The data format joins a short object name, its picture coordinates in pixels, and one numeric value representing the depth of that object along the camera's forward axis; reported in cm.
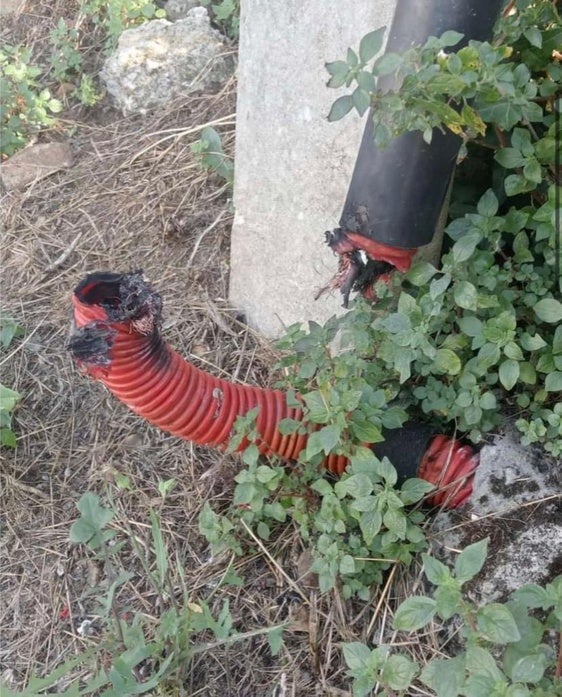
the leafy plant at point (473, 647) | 136
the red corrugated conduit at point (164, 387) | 199
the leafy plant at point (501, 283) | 177
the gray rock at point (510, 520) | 190
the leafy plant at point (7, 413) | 252
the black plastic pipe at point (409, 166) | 171
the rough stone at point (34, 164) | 342
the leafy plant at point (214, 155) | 295
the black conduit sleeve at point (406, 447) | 209
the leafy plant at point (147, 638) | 175
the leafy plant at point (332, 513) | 179
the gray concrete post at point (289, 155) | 225
